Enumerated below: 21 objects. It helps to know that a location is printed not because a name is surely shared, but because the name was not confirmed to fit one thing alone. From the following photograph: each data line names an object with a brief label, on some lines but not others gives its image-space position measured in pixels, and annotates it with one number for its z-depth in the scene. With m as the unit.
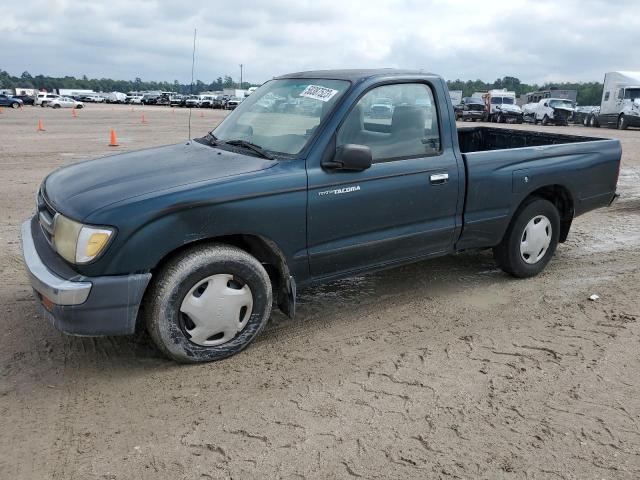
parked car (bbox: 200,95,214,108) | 62.74
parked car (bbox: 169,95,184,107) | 66.38
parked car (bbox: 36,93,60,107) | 54.06
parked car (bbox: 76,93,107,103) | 79.56
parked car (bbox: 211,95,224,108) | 62.72
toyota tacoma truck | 3.28
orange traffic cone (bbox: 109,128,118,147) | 16.25
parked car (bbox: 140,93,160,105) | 72.56
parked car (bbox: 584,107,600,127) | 33.35
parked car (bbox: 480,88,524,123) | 37.41
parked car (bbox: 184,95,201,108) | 61.42
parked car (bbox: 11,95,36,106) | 58.23
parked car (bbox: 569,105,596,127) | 35.75
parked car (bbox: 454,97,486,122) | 38.41
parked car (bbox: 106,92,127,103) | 77.31
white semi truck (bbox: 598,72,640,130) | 29.48
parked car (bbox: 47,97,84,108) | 52.50
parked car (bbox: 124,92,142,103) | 76.44
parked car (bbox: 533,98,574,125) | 34.75
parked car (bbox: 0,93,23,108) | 46.31
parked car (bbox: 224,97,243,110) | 58.94
